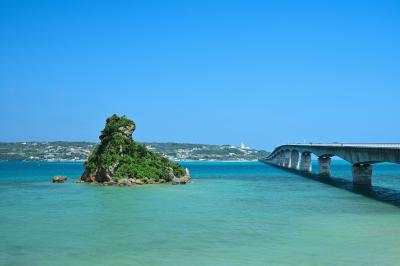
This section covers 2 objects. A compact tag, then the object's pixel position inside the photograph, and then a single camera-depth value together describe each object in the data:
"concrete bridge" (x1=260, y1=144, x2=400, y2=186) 56.39
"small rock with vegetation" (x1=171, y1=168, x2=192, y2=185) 72.31
